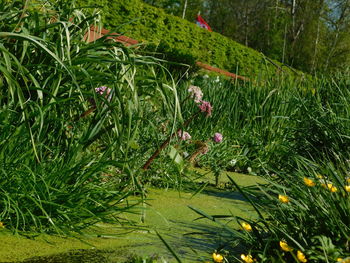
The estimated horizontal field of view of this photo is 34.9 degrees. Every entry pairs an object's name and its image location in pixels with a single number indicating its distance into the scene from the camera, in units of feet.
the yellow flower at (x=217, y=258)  6.73
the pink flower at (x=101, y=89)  9.95
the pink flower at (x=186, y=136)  13.83
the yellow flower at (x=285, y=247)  6.56
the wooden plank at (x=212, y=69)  48.80
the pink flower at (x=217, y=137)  15.55
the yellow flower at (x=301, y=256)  6.22
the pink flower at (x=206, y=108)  12.60
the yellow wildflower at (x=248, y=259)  6.62
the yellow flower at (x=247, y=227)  7.68
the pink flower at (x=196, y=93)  15.05
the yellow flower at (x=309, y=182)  7.70
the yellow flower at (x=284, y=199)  7.50
